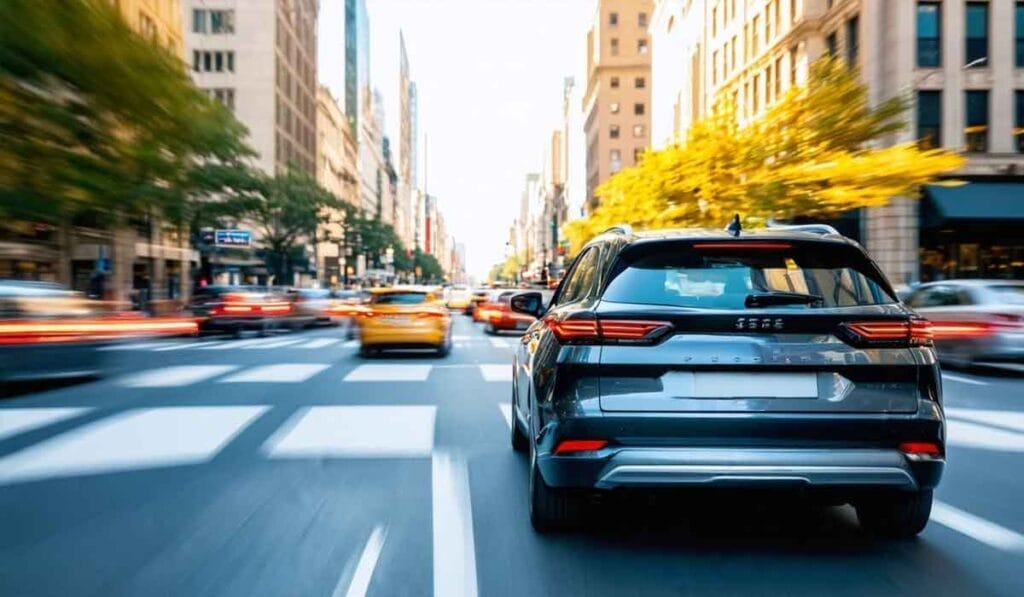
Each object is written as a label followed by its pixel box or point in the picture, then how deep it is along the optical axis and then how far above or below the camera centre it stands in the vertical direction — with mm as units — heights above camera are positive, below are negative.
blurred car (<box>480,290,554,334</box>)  28594 -1112
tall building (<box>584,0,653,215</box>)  95375 +19586
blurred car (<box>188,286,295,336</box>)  27125 -800
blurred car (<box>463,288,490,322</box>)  36756 -720
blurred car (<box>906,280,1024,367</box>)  14289 -591
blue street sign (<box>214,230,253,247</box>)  51250 +2261
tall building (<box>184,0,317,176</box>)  67375 +15609
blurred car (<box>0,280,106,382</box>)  11023 -629
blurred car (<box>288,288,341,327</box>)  31969 -889
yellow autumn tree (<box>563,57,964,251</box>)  23797 +3359
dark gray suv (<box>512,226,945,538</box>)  4336 -507
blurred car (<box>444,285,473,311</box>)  49116 -862
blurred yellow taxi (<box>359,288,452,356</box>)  18281 -864
